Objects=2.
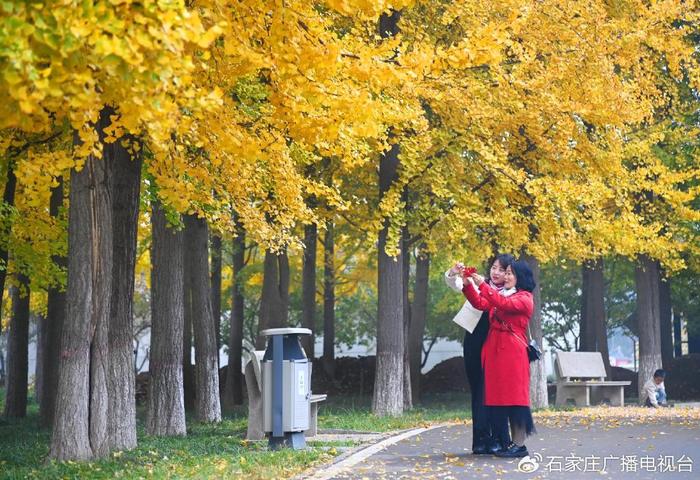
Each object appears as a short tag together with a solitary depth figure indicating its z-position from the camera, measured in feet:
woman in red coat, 34.32
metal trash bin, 39.29
